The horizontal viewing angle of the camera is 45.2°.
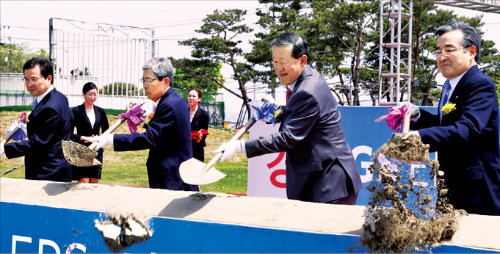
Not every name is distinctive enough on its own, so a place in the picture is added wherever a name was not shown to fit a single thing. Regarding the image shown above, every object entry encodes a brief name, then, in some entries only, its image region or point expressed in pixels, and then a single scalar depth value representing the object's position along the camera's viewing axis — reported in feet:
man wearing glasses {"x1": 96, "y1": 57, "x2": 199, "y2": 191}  10.91
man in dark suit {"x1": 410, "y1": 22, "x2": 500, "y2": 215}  8.63
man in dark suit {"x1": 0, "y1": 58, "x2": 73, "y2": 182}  12.39
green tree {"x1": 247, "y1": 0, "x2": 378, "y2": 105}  98.12
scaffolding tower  51.29
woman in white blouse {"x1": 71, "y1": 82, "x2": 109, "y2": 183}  22.25
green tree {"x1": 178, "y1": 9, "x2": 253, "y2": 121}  105.70
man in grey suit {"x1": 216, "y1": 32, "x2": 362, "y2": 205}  9.02
